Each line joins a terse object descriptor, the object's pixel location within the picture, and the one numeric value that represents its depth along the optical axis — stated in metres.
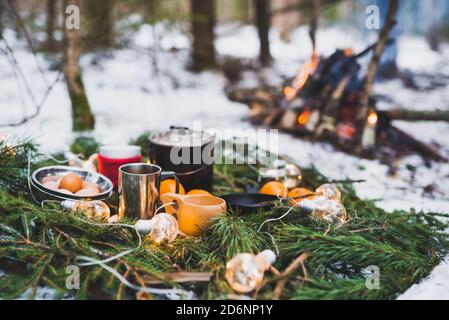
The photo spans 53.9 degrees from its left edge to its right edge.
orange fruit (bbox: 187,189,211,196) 2.22
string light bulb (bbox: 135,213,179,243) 1.84
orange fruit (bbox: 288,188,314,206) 2.10
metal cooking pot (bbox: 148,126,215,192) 2.30
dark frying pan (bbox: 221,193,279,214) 2.12
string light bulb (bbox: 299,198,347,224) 1.94
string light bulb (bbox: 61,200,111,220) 1.90
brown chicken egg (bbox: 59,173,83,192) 2.11
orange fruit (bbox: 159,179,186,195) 2.20
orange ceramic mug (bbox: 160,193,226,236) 1.89
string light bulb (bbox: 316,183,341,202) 2.32
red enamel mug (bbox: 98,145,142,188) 2.36
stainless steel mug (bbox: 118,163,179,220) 1.98
